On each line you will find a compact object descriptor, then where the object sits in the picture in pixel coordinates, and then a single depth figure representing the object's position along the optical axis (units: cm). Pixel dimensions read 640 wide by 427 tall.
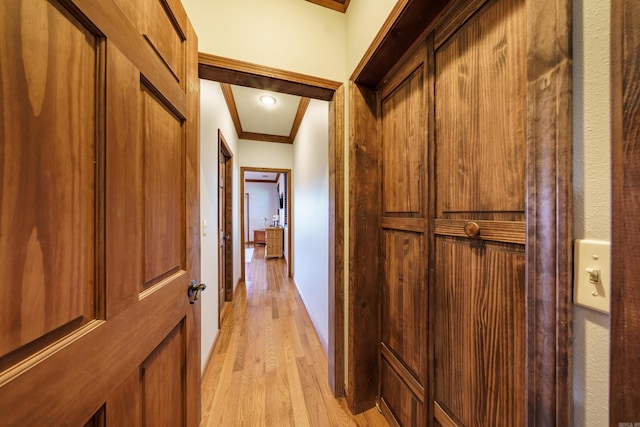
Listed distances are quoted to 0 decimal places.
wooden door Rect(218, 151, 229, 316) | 257
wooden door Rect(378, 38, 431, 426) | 93
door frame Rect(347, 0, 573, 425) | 40
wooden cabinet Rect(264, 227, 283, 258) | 544
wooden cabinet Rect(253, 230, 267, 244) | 760
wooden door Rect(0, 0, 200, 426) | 34
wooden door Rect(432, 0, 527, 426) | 60
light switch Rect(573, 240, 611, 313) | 36
